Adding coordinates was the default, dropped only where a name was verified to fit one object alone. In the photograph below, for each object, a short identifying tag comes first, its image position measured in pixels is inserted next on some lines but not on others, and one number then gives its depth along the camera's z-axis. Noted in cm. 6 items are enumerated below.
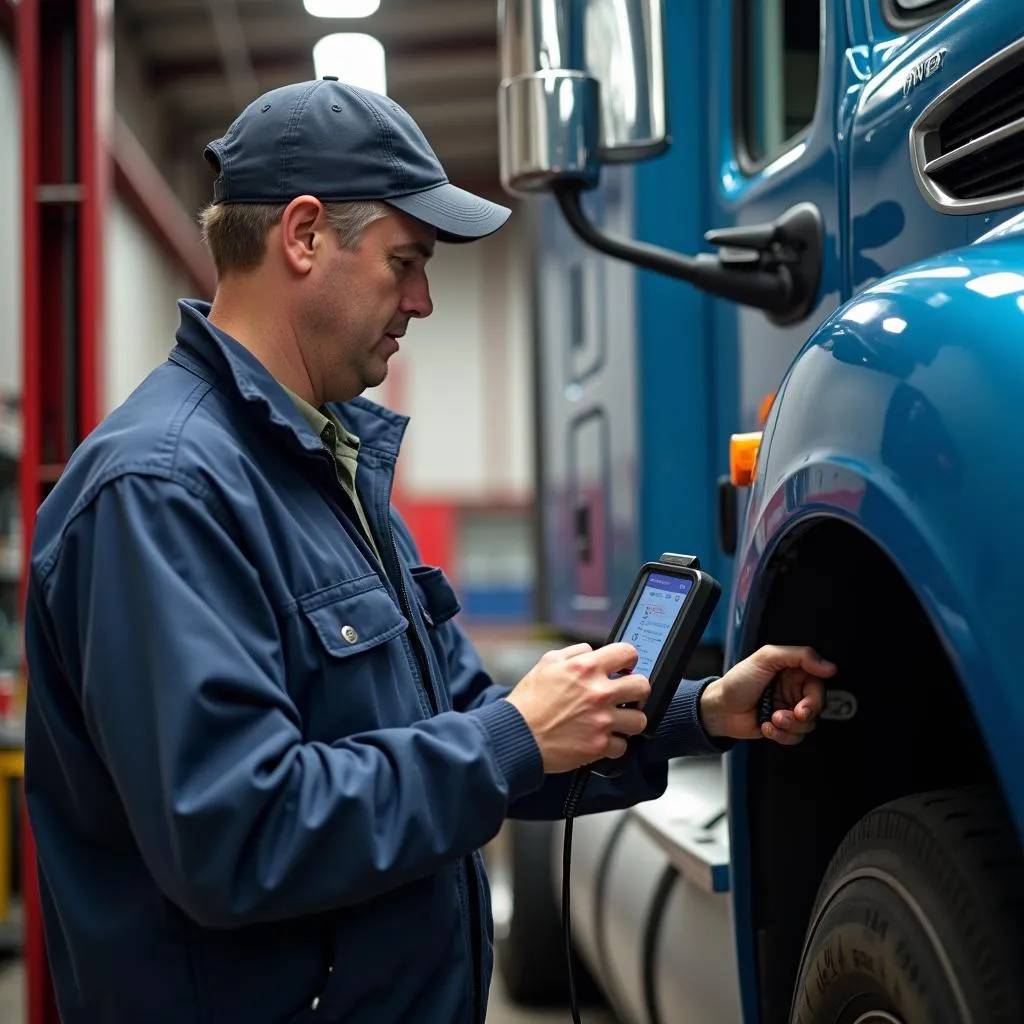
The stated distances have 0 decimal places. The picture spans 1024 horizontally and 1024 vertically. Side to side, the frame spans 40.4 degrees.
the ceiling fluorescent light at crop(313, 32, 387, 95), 940
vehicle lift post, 340
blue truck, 99
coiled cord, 138
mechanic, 112
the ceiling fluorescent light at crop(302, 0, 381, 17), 865
